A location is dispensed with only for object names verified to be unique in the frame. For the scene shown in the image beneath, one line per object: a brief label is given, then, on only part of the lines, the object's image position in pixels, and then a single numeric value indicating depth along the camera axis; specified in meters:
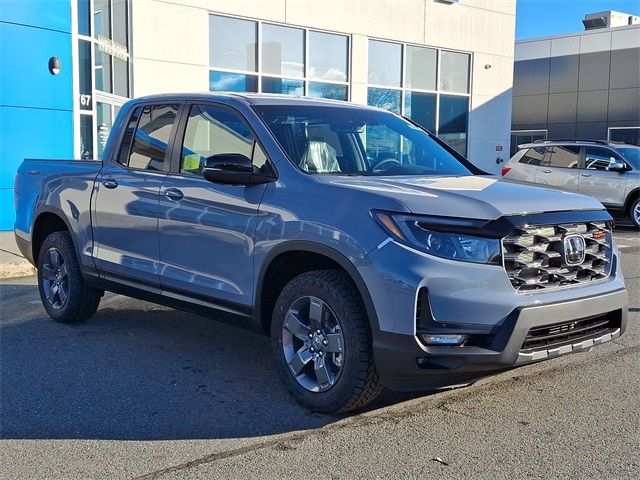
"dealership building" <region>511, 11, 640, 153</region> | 30.20
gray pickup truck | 3.77
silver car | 14.76
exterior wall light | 12.33
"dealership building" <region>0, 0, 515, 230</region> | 12.21
